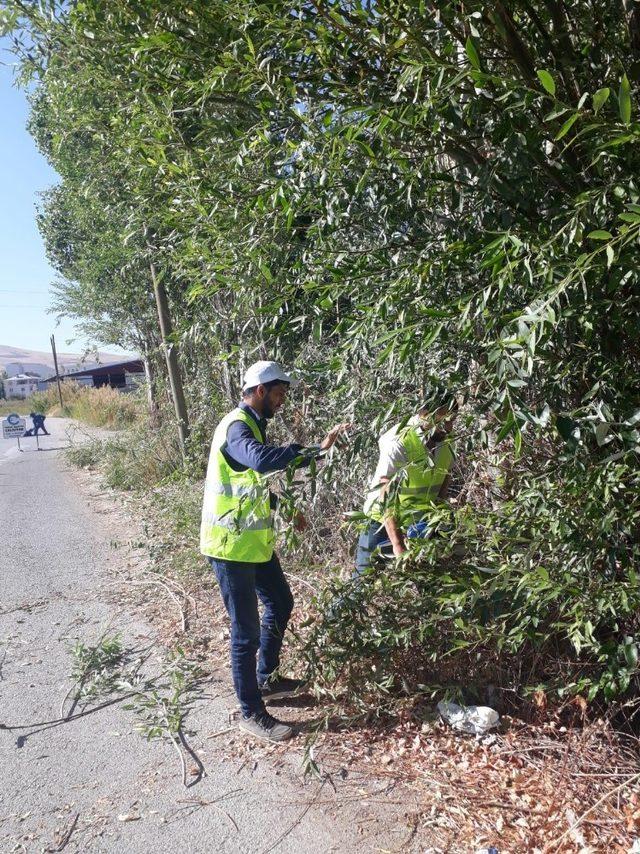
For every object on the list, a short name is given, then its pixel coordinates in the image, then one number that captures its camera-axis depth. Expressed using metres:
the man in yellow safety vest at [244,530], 4.24
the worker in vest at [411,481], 3.11
